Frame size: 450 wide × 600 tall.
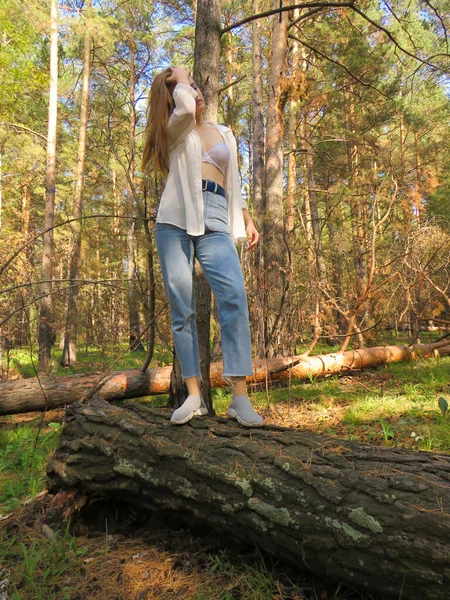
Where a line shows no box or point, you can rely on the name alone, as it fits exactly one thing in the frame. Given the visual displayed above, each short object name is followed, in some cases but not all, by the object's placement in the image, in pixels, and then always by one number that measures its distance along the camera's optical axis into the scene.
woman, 2.24
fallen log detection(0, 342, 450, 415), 4.67
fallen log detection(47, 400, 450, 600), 1.38
